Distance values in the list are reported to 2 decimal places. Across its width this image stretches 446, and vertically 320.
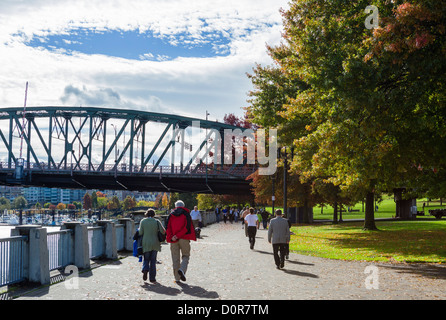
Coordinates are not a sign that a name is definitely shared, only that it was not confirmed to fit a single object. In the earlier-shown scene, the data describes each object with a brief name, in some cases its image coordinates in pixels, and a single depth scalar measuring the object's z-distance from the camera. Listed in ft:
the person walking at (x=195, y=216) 87.04
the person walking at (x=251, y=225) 68.33
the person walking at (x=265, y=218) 134.31
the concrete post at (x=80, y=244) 44.55
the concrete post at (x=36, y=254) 35.83
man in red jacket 39.45
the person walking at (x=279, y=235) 46.68
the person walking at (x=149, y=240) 38.81
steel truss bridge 224.53
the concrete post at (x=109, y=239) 53.42
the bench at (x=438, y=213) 182.91
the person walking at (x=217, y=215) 200.03
